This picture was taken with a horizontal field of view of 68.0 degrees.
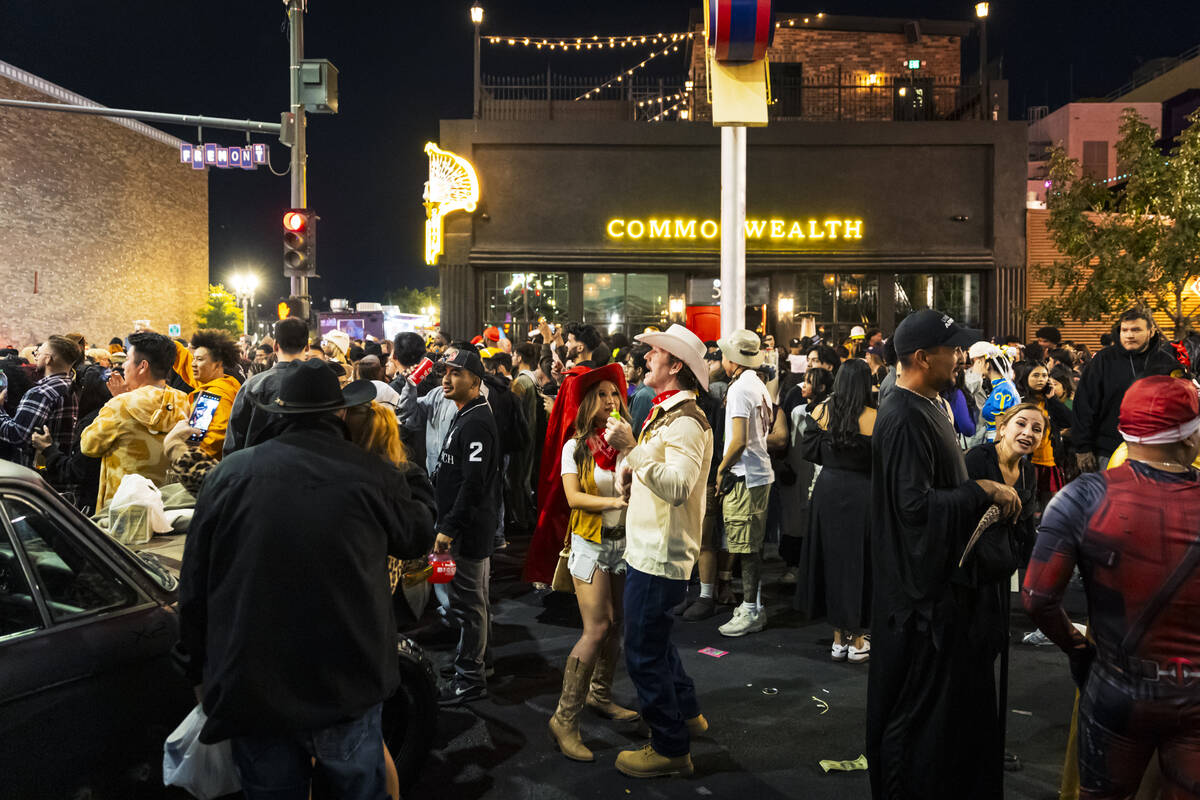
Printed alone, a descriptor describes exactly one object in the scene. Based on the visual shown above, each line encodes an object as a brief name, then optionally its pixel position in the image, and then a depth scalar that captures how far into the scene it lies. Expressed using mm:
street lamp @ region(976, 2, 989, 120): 20441
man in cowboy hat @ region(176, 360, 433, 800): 2648
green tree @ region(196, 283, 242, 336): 56334
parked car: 2688
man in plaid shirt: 7391
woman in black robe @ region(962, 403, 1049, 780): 3484
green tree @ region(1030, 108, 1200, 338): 18484
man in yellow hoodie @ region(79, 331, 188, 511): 5782
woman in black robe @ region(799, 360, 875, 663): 6000
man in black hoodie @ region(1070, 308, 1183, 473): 7180
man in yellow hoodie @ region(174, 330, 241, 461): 5871
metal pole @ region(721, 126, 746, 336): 9664
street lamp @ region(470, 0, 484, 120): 21047
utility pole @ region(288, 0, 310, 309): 13406
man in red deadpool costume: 2705
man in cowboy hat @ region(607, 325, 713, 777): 4273
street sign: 18328
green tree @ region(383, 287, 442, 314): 103312
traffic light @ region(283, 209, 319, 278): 13180
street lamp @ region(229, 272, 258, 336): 71312
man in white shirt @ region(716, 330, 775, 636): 6965
